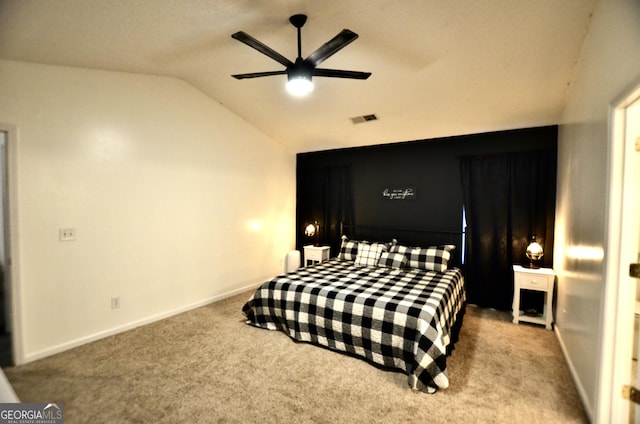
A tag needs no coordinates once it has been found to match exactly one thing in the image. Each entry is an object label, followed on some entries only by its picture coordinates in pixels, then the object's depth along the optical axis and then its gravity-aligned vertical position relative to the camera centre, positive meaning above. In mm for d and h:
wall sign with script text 4138 +170
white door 1501 +143
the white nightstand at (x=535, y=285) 2979 -887
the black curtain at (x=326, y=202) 4715 +26
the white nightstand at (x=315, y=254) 4605 -854
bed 2090 -942
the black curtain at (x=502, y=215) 3309 -125
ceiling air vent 3558 +1131
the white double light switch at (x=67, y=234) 2500 -304
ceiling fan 1792 +1007
